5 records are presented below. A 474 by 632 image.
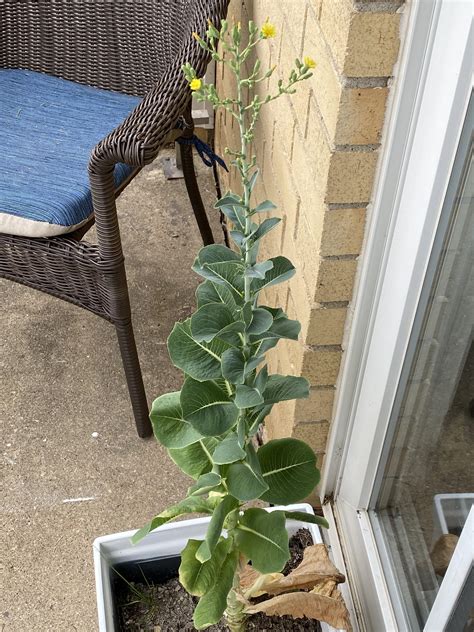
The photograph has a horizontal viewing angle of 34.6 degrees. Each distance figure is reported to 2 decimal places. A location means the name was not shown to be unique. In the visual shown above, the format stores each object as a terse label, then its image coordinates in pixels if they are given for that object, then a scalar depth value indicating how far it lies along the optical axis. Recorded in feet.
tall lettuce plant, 2.97
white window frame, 3.08
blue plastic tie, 6.42
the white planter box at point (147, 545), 4.17
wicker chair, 4.85
